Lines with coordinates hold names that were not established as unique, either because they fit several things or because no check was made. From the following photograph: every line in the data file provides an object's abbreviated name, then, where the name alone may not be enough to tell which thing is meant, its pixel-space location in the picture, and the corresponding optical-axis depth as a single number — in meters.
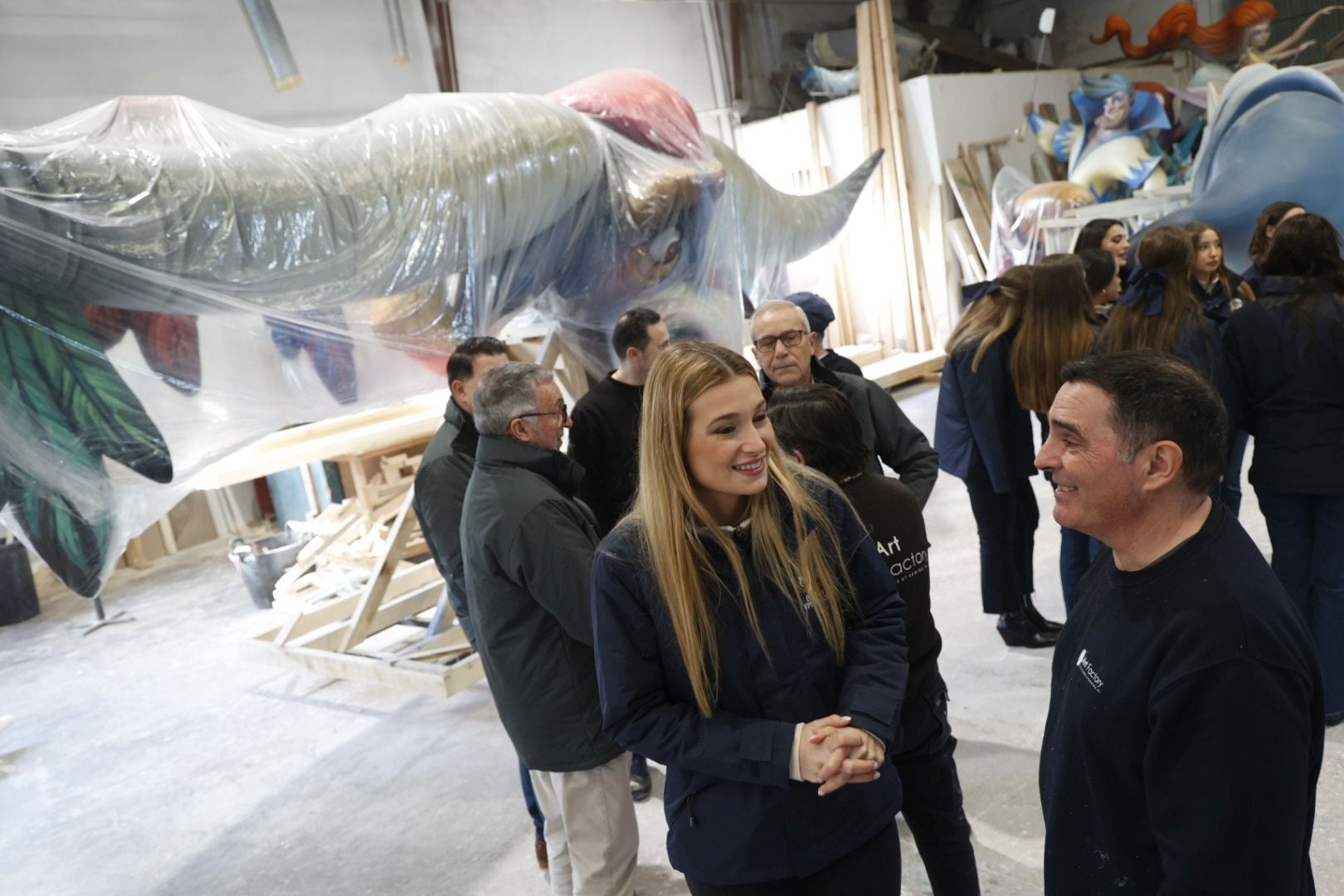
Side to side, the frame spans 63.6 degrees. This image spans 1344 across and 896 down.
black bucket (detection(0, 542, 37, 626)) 6.45
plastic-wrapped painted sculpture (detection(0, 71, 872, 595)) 2.84
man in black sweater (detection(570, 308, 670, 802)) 3.37
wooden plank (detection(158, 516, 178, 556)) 7.77
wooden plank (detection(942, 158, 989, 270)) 10.49
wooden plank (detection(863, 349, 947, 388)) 9.32
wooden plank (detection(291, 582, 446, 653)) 4.83
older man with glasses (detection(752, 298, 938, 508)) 2.98
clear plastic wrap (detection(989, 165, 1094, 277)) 9.21
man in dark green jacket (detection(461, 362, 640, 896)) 2.32
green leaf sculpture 2.79
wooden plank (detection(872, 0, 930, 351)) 10.45
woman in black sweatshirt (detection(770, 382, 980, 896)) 2.19
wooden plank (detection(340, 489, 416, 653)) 4.70
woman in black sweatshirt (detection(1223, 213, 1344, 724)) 3.04
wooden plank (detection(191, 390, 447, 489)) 4.92
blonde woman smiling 1.65
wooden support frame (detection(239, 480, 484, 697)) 4.20
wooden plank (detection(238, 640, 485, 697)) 4.12
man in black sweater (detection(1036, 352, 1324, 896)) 1.20
